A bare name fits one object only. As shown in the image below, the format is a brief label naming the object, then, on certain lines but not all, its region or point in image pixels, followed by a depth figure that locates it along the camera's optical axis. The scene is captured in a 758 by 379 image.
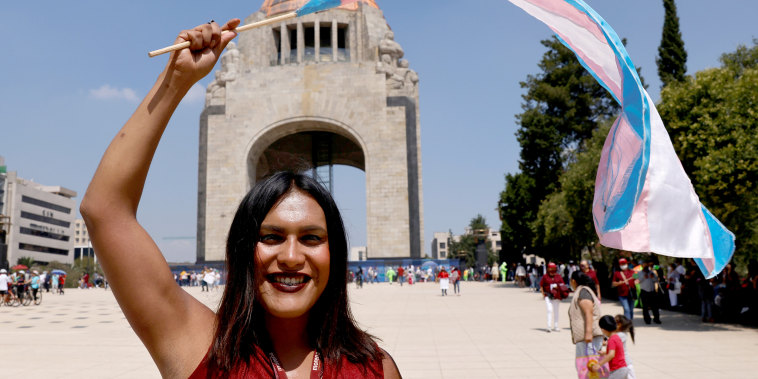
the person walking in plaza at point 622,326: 5.95
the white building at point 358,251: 143.75
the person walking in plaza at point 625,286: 13.20
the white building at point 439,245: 138.12
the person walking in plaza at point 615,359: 5.50
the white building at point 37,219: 93.81
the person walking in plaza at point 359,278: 33.84
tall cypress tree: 29.16
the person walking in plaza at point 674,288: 17.62
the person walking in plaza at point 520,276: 34.06
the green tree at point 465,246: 83.94
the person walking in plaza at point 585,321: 6.38
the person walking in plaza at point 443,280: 25.69
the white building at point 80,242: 141.88
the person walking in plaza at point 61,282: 34.95
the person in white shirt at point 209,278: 28.11
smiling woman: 1.52
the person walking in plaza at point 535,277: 30.43
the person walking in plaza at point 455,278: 26.69
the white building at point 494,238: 129.25
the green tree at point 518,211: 38.38
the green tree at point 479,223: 87.44
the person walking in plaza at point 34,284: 23.84
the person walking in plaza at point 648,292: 14.17
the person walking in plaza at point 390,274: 35.36
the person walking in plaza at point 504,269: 42.50
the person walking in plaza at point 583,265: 9.59
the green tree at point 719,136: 12.86
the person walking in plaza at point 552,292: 12.45
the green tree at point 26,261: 80.88
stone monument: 36.94
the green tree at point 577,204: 19.28
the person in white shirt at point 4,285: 22.30
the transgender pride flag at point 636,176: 2.48
